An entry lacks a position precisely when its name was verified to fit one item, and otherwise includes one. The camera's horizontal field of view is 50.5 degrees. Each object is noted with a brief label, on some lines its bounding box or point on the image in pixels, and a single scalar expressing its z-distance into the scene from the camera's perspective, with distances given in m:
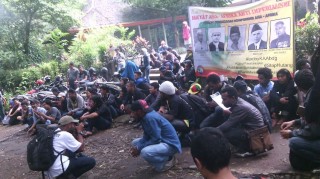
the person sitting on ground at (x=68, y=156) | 5.09
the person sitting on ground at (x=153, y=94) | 8.77
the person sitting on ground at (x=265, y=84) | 6.91
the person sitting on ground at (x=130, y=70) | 11.89
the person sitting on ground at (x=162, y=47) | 18.23
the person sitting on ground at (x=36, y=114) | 10.12
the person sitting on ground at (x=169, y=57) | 13.51
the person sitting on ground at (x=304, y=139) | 3.97
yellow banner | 7.11
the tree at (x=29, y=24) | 20.59
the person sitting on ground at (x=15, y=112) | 13.34
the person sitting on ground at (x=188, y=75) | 10.00
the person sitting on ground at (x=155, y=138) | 5.36
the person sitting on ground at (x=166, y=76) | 10.34
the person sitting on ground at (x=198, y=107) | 6.81
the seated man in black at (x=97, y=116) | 9.24
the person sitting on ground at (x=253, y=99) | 5.73
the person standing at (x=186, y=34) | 20.86
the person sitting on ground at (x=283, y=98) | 6.53
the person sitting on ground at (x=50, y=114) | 9.77
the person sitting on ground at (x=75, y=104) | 9.77
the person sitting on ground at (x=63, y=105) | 10.52
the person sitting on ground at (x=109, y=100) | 10.08
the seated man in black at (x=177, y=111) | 6.46
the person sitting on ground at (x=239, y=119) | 5.37
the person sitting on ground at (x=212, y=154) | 2.01
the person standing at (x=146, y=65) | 13.66
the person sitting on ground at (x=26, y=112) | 11.88
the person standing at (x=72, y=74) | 14.59
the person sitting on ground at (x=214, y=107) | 6.35
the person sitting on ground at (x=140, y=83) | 10.21
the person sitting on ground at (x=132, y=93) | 9.44
